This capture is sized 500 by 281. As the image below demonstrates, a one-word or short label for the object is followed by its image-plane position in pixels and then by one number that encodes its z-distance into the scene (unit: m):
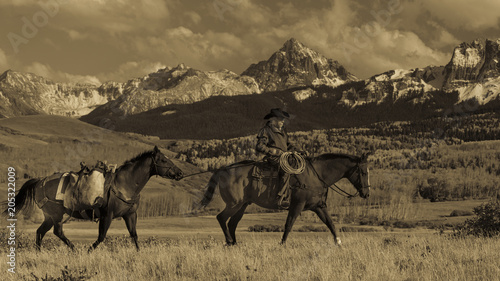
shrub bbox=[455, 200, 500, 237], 17.84
